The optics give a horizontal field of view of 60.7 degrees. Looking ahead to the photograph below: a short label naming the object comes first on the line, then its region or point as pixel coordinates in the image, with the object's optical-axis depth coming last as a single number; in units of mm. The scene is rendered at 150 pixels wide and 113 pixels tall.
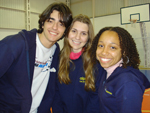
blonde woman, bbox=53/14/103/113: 1716
